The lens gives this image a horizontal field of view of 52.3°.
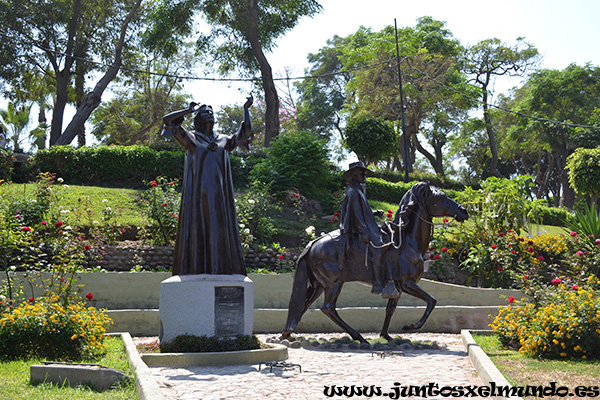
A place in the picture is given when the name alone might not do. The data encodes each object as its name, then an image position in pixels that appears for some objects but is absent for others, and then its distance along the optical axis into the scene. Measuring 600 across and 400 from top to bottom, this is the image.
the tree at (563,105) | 41.41
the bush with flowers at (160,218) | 15.17
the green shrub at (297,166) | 20.47
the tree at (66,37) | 30.39
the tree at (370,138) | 28.23
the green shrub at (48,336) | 7.86
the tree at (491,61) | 43.38
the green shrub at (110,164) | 21.17
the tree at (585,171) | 30.27
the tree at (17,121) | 40.44
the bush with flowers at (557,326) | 7.95
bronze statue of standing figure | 9.49
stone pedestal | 8.75
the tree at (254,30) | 28.80
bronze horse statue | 10.08
